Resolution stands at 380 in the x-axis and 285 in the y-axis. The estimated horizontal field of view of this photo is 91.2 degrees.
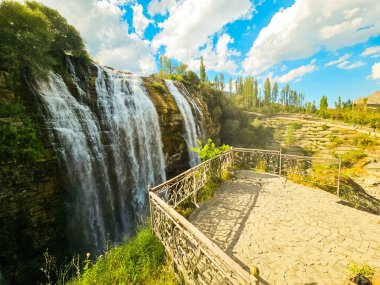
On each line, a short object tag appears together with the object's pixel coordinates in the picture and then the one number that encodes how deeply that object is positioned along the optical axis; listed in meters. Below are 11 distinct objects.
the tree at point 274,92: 67.25
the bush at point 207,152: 9.36
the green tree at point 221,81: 63.03
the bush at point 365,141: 22.52
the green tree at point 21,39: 8.15
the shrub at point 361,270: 3.52
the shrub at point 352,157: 21.96
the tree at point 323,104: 51.17
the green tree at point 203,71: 37.42
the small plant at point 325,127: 29.92
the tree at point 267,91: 62.32
